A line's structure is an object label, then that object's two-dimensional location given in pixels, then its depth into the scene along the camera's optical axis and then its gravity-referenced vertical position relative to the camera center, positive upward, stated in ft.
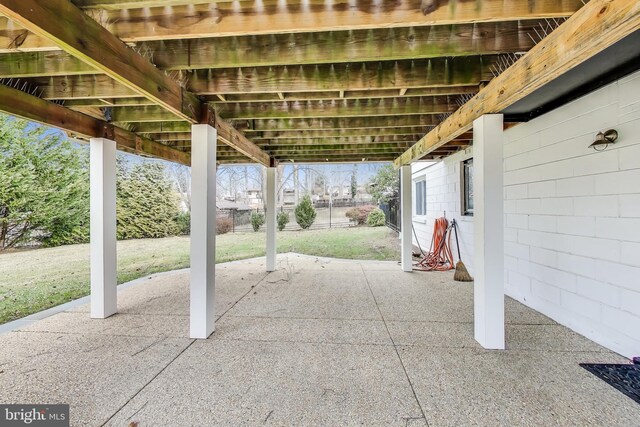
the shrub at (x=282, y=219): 44.62 -1.40
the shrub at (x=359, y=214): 52.60 -0.67
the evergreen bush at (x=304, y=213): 45.70 -0.36
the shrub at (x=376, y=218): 47.73 -1.33
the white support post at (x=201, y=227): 9.68 -0.57
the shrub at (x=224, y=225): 44.73 -2.27
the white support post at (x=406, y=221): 19.42 -0.77
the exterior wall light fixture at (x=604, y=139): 8.25 +2.14
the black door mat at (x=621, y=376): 6.70 -4.43
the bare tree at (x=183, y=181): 52.54 +6.05
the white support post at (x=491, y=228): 8.57 -0.57
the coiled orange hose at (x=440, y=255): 20.25 -3.44
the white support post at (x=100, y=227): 11.48 -0.63
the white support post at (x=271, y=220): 20.22 -0.66
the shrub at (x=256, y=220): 45.39 -1.56
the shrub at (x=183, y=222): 40.55 -1.55
